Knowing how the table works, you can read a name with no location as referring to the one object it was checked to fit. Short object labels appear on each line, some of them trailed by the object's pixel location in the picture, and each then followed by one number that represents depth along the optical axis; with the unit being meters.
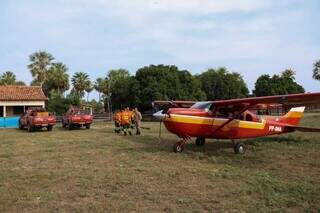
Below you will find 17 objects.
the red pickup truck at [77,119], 30.20
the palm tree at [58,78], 79.12
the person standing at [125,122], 24.56
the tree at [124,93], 54.25
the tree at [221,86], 83.06
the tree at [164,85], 52.03
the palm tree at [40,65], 79.69
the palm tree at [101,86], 95.38
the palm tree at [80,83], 90.06
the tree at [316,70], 89.63
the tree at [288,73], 108.97
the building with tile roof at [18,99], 50.00
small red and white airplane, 14.98
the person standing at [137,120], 23.91
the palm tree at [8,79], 87.21
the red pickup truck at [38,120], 29.53
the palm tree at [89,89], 92.08
